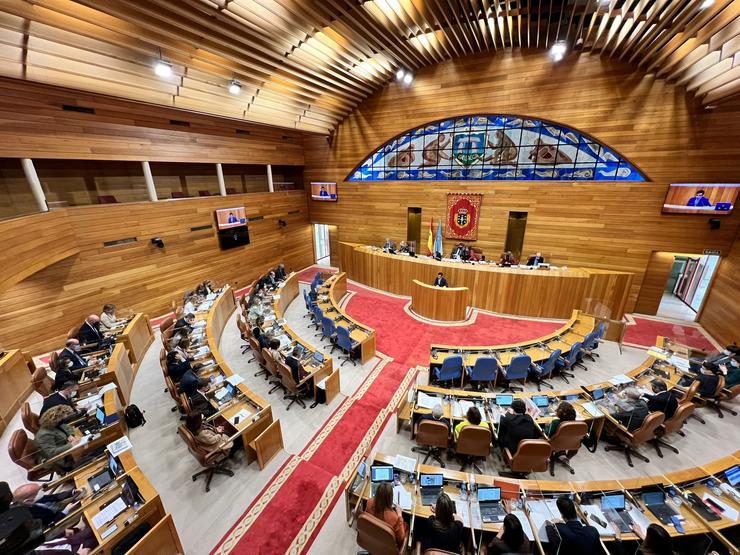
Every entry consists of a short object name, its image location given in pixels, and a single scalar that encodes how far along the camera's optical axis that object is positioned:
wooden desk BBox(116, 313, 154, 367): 6.74
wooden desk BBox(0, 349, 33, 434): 5.36
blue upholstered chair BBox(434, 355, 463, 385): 5.65
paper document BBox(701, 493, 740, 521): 3.05
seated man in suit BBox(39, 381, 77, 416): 4.48
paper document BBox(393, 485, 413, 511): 3.21
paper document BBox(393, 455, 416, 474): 3.52
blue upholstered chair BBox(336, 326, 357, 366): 6.93
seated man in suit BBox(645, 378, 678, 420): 4.47
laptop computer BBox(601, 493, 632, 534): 2.98
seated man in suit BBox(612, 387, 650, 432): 4.35
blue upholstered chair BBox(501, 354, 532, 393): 5.63
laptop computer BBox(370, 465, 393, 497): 3.40
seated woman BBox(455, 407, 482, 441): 3.96
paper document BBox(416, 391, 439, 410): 4.65
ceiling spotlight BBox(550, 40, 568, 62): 7.59
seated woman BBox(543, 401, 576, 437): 4.10
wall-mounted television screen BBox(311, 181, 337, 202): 14.09
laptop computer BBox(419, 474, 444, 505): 3.32
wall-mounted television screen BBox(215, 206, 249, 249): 11.07
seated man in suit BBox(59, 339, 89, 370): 5.51
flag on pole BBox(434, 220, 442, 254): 11.90
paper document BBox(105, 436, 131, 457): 3.71
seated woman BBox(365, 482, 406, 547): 2.88
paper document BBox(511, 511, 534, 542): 2.91
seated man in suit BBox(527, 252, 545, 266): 10.08
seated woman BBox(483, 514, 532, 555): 2.59
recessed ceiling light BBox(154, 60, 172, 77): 6.59
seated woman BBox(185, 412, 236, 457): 4.09
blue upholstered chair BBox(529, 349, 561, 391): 5.90
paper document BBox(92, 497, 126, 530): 3.05
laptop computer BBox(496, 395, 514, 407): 4.61
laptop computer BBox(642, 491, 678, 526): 3.06
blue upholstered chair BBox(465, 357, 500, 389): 5.59
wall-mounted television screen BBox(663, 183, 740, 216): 8.02
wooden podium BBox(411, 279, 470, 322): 8.95
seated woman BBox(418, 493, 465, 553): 2.72
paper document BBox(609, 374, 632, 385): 5.10
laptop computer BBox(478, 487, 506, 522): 3.11
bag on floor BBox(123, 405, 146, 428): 5.15
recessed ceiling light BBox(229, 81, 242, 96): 8.18
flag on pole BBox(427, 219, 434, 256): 12.06
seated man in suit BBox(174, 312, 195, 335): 6.67
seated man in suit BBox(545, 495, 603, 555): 2.62
